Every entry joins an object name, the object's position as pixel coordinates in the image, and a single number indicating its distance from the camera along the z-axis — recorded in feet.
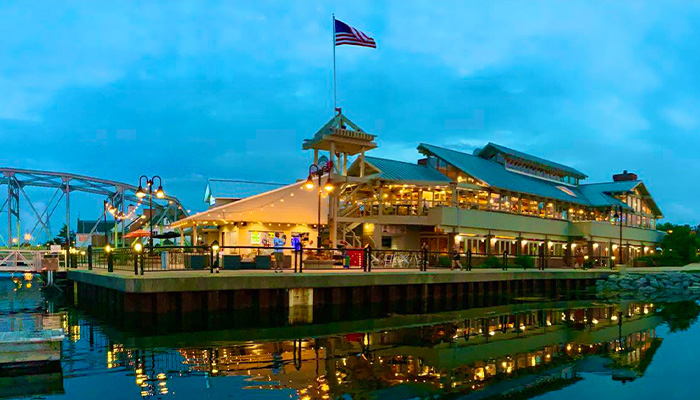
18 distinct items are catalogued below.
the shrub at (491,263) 125.29
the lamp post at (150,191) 88.17
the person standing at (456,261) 104.93
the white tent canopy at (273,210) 106.93
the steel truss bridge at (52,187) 170.81
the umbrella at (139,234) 132.80
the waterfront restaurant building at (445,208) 115.44
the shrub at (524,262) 129.08
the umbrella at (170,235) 119.34
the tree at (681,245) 195.27
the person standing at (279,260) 80.46
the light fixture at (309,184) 91.45
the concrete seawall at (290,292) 67.05
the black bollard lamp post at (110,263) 84.38
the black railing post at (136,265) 70.69
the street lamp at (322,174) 88.98
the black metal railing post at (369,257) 84.23
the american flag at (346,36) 115.75
